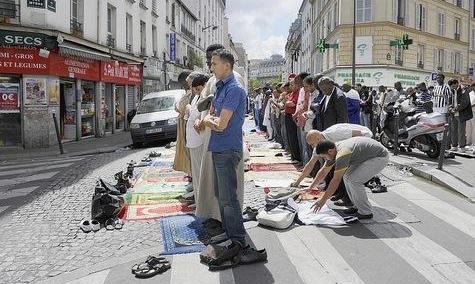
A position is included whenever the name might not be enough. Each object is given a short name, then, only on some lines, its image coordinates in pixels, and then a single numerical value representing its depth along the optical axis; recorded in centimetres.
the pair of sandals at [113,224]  574
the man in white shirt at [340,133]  599
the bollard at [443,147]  884
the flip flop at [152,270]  423
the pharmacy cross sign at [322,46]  3020
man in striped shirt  1129
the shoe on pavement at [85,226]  567
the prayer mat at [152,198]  701
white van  1584
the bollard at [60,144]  1422
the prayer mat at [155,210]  624
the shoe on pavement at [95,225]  571
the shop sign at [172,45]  3497
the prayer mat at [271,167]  966
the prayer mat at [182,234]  491
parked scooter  1023
